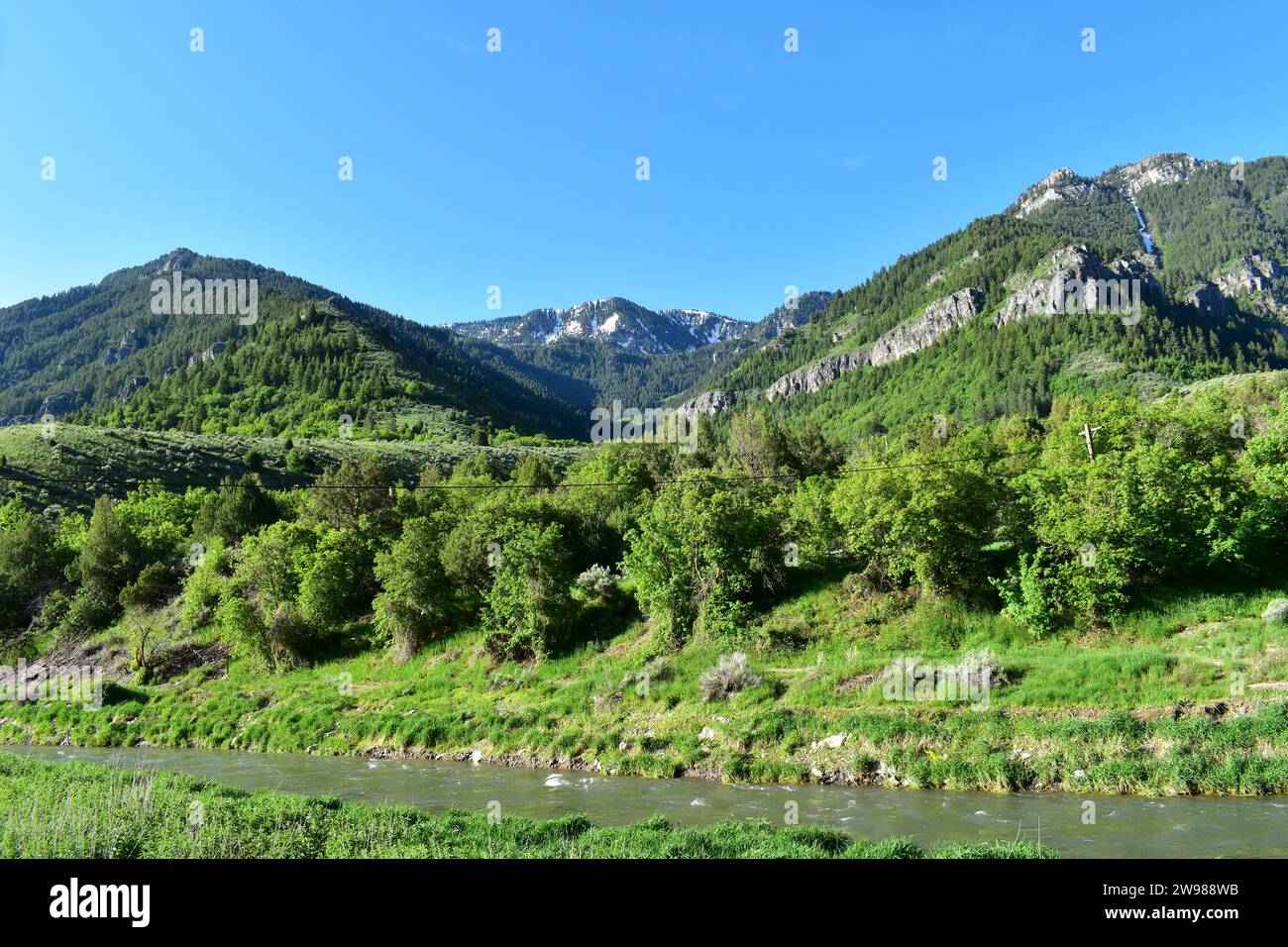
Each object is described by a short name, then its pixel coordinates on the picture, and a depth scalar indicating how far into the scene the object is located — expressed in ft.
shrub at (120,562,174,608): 190.08
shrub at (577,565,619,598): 149.41
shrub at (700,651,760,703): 103.24
